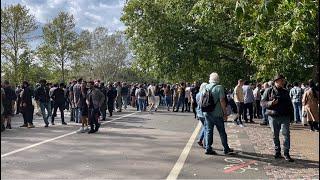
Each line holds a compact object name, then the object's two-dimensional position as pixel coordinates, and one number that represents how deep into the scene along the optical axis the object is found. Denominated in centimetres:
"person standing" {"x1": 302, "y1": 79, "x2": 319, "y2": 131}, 1081
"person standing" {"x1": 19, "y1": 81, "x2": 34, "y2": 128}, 1157
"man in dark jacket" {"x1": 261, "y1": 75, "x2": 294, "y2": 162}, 685
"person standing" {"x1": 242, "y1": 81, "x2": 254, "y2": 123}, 1359
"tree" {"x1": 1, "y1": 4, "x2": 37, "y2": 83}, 3056
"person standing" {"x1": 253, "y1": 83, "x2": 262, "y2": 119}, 1508
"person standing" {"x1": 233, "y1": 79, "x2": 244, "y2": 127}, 1304
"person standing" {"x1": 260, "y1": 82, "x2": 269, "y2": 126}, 1293
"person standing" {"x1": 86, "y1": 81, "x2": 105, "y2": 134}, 1050
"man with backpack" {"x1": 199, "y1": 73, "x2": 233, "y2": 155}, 724
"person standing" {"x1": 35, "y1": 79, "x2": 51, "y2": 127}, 1216
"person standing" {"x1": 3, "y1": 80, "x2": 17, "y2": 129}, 1138
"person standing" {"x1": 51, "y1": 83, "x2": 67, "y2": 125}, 1260
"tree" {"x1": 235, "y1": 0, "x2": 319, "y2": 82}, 670
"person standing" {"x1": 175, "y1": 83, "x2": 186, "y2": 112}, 1916
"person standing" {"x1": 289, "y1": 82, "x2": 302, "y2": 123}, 1331
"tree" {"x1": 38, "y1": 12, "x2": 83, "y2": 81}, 3626
